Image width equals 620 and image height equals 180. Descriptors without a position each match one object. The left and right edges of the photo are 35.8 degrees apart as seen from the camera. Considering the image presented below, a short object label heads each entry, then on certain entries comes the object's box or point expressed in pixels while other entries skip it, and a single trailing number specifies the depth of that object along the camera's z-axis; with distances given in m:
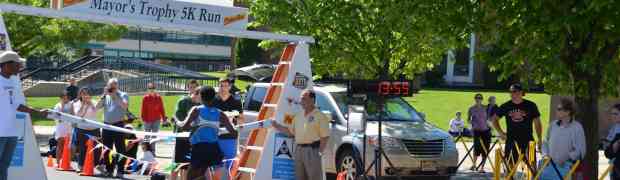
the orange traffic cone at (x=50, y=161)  17.56
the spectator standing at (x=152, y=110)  17.80
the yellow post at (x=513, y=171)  11.87
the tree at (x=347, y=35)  19.61
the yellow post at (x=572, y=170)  11.14
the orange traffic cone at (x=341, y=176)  13.50
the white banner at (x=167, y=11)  12.01
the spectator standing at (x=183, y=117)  12.85
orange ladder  13.73
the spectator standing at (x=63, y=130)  17.45
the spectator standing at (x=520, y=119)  13.94
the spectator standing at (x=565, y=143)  11.42
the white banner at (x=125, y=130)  11.41
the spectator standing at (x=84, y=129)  16.59
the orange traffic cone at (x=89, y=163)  15.87
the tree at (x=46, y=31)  26.83
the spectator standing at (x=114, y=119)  16.02
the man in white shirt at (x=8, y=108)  10.53
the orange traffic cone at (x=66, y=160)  16.80
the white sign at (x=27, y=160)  11.98
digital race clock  13.56
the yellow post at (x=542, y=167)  11.48
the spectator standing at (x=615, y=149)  11.45
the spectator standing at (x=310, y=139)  12.38
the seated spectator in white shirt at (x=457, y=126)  22.49
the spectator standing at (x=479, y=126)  18.33
